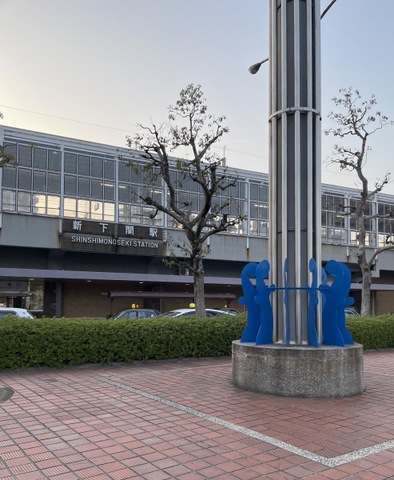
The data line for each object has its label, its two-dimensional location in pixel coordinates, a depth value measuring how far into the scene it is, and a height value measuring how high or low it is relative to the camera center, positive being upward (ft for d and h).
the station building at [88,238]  97.66 +6.79
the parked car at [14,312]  49.88 -4.11
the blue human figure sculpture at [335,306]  25.79 -1.70
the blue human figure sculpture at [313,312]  25.09 -1.97
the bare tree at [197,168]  45.73 +9.56
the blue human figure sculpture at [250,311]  27.27 -2.09
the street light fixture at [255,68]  36.27 +14.80
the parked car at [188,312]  58.29 -4.81
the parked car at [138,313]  65.92 -5.47
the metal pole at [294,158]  26.45 +6.20
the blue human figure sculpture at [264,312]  26.20 -2.06
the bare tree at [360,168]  59.77 +12.64
